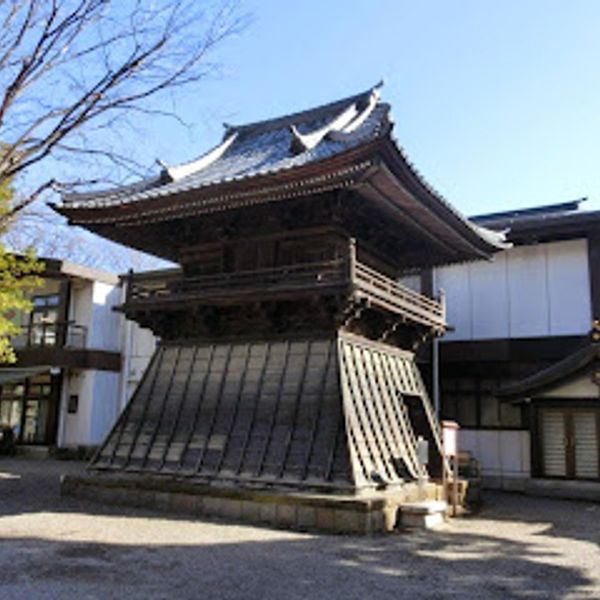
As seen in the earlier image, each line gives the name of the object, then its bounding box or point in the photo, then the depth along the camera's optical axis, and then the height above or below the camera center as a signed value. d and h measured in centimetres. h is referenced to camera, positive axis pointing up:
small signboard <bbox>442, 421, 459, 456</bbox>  1319 -27
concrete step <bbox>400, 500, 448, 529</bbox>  1140 -162
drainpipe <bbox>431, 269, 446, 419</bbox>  2016 +162
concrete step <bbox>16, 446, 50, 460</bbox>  2547 -158
